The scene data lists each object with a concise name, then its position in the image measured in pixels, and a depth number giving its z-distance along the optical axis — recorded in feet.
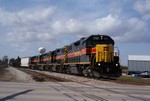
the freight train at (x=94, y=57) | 67.51
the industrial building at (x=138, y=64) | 188.52
